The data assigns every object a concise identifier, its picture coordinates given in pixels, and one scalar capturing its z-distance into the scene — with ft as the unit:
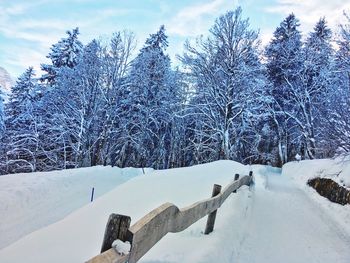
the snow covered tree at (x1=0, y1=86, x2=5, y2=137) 90.21
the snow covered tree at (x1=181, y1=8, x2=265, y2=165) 68.74
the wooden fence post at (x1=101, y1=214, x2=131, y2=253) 6.82
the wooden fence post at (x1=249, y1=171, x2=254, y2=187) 41.31
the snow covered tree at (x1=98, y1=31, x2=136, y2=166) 78.95
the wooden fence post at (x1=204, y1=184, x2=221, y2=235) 17.17
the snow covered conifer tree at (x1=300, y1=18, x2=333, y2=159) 85.38
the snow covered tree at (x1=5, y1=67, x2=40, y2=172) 78.44
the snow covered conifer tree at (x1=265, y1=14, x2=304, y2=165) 93.75
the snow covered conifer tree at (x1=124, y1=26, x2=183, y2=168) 88.12
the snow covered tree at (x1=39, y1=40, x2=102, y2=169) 74.74
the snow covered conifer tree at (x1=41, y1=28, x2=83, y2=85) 98.22
